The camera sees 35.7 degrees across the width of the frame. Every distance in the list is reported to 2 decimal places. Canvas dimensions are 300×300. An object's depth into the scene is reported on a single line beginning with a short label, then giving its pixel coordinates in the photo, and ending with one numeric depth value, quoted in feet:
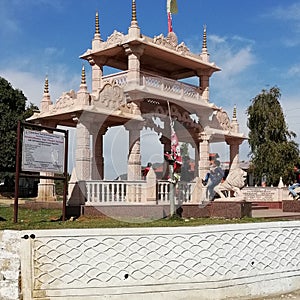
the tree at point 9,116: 119.44
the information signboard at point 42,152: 34.17
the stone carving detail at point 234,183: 47.26
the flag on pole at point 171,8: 69.05
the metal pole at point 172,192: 41.83
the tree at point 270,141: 108.68
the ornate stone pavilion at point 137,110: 47.21
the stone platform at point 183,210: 43.39
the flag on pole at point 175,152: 42.34
